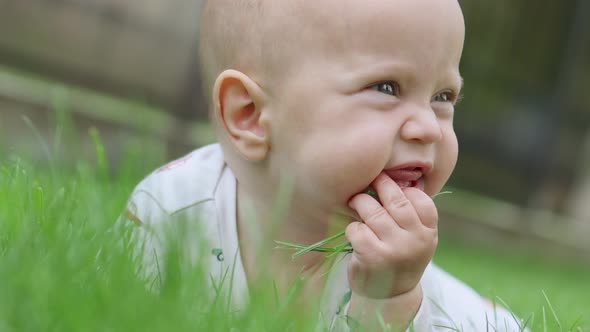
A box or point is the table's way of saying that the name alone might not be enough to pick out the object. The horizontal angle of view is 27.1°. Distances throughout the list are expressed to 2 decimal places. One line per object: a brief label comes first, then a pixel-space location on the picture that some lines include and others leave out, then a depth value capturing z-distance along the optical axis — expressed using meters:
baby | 0.58
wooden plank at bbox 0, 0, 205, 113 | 1.42
